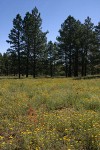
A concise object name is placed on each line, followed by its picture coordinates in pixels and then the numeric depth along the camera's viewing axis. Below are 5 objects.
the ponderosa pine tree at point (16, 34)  27.51
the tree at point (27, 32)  27.04
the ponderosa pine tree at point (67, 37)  28.76
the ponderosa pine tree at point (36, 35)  27.12
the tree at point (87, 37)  28.88
